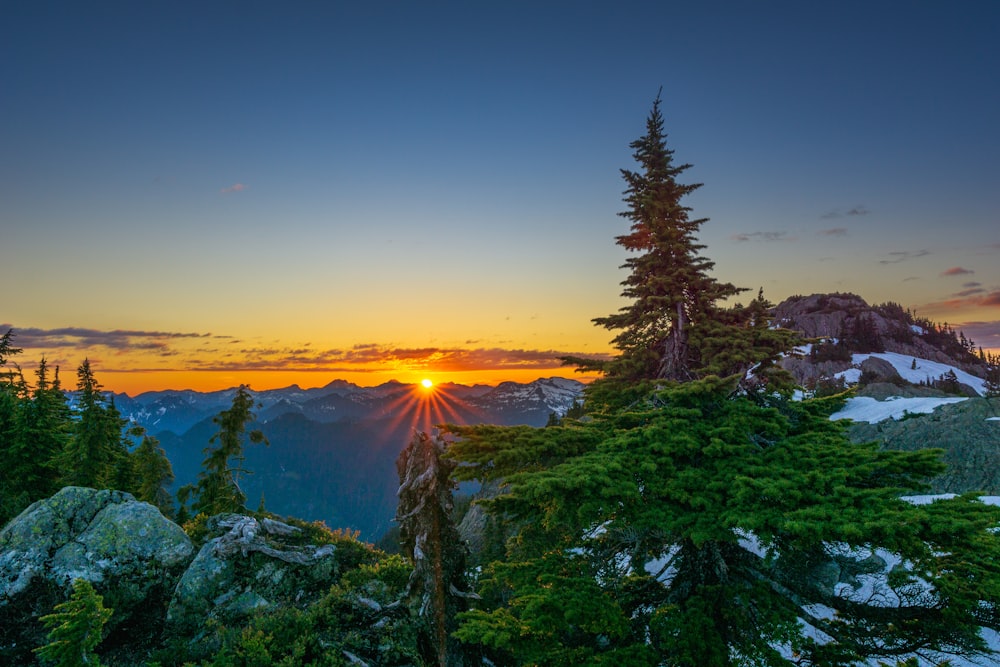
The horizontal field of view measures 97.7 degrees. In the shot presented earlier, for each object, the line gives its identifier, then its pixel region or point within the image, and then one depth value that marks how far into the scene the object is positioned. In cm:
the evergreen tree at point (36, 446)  2806
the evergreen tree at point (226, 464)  2991
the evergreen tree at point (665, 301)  1542
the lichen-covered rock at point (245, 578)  1471
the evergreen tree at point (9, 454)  2688
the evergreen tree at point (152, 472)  3716
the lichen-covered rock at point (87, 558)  1472
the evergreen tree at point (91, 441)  2786
